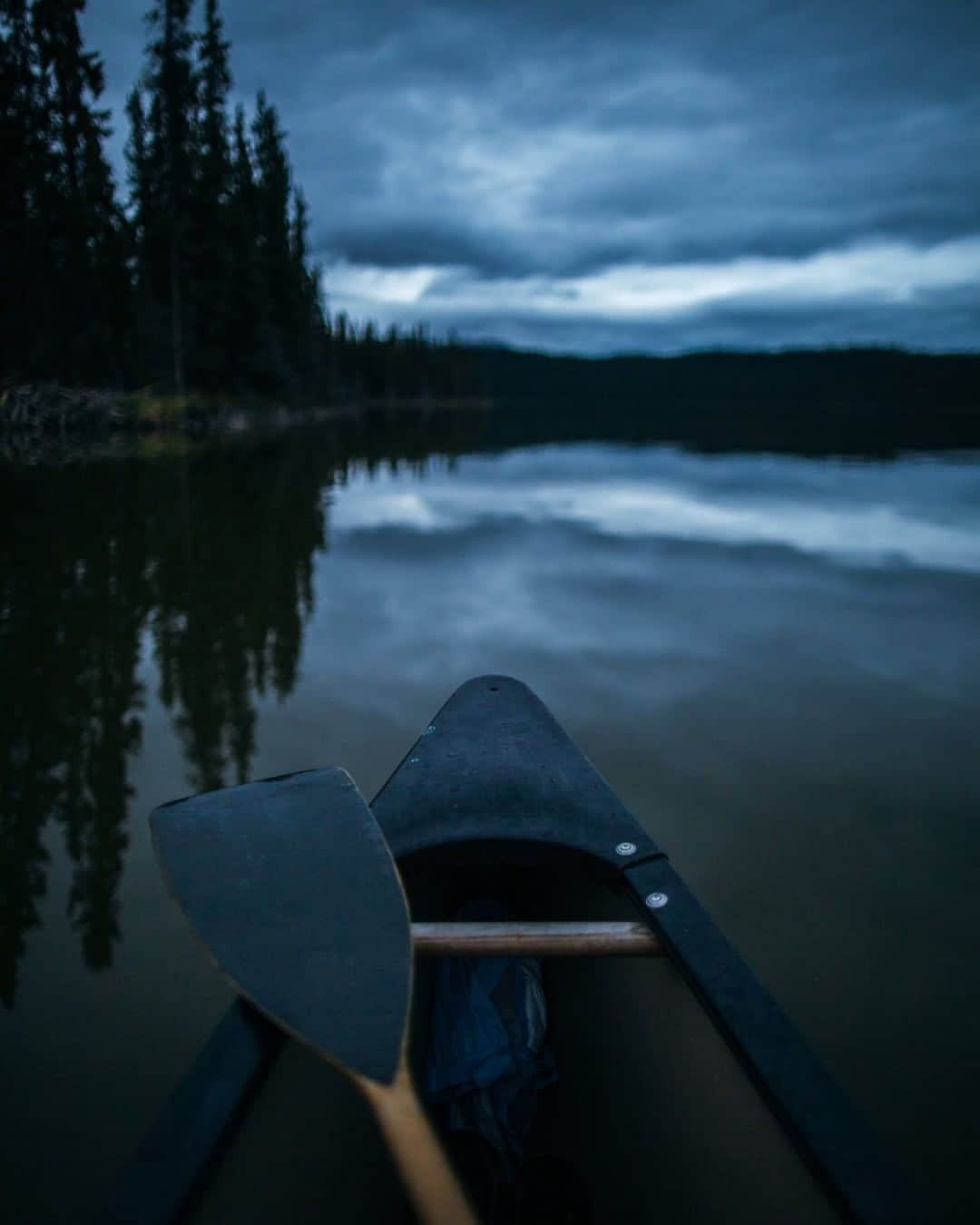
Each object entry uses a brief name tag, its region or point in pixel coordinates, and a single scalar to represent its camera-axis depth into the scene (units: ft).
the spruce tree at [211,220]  102.63
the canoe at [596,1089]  4.38
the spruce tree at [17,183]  74.43
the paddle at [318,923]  4.62
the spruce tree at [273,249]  116.26
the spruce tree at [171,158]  90.89
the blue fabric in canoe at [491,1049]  6.45
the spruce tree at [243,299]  108.78
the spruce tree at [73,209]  81.51
